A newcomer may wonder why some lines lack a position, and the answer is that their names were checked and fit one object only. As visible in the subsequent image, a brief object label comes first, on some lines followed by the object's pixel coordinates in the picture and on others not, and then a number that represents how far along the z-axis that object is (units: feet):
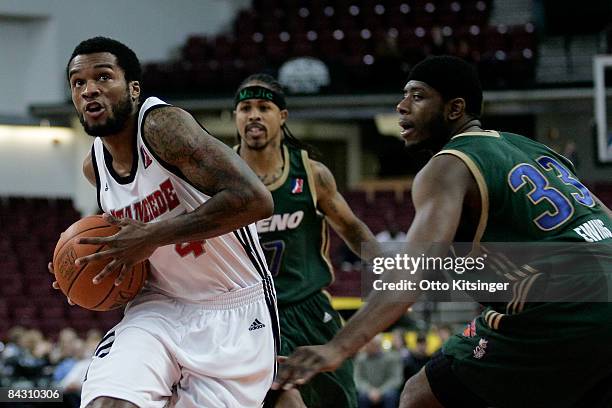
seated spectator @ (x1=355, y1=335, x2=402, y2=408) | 63.57
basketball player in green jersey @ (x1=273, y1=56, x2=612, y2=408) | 21.43
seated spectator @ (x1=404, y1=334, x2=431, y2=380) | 64.18
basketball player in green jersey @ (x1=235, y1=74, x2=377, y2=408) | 33.45
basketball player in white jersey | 22.36
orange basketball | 23.25
